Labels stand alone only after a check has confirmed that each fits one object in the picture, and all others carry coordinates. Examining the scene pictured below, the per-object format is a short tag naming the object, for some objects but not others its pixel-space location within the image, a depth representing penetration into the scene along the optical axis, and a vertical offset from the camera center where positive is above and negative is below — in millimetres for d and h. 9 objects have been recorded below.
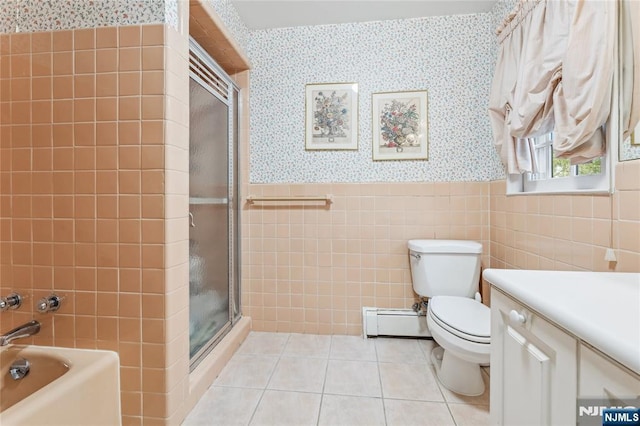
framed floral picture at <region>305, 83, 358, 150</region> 2205 +703
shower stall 1633 +26
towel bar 2178 +83
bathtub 988 -664
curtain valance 1099 +585
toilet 1396 -560
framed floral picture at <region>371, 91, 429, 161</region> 2156 +617
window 1247 +172
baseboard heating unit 2125 -834
